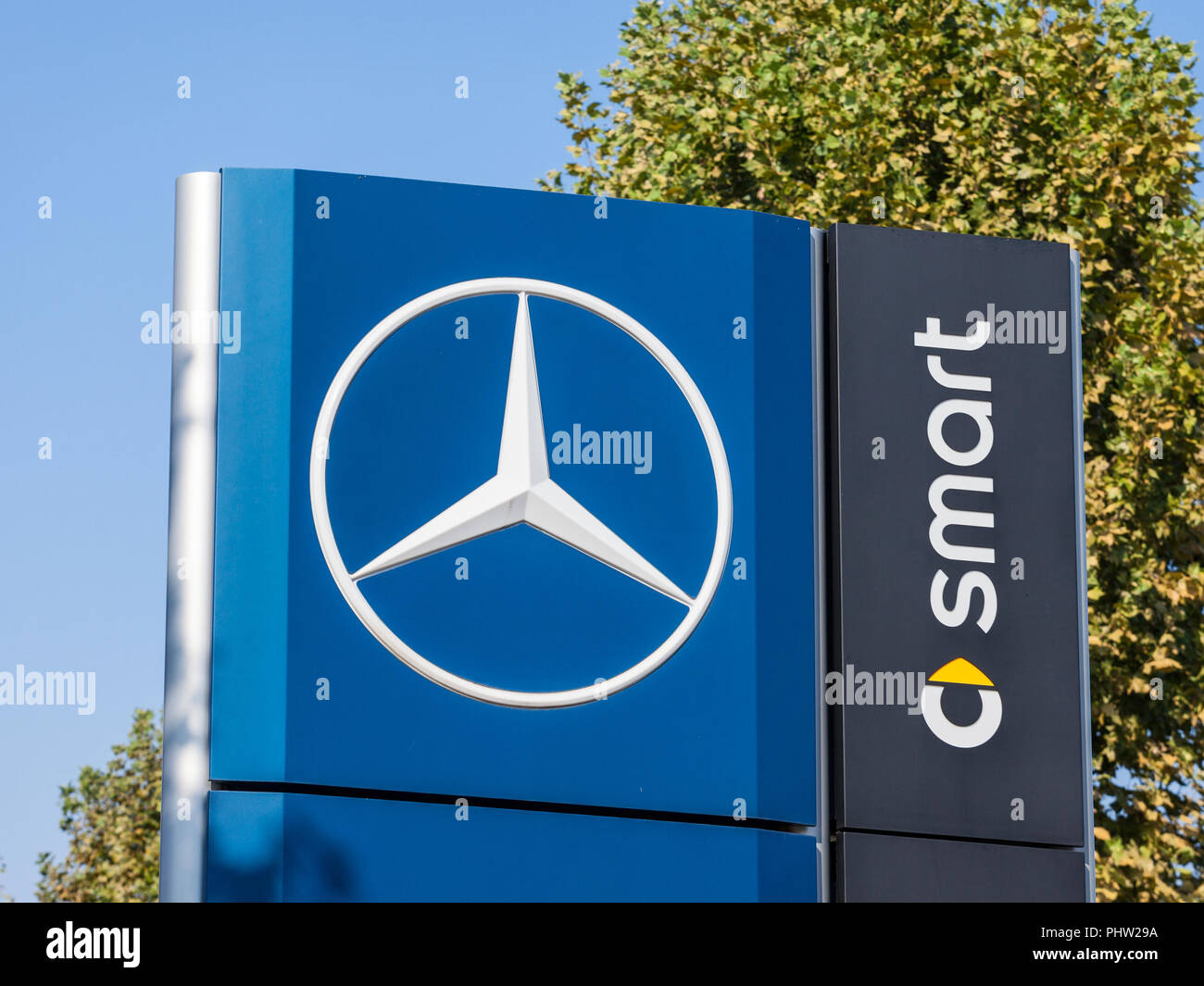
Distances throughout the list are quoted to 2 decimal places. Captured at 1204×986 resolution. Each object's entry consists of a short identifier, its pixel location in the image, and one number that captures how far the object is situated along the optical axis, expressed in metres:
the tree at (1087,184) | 29.33
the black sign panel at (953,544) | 13.12
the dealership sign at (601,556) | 11.70
